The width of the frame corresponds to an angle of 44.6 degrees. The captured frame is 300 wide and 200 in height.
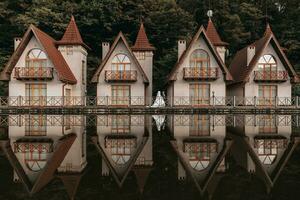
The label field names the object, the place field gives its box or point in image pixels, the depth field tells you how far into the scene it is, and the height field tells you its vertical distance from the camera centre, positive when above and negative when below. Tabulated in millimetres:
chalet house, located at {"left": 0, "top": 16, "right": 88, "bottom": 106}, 33356 +2183
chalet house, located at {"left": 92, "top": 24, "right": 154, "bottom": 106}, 35219 +1722
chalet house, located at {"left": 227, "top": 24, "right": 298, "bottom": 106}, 34906 +2121
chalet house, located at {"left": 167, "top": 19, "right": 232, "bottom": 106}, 34656 +1958
